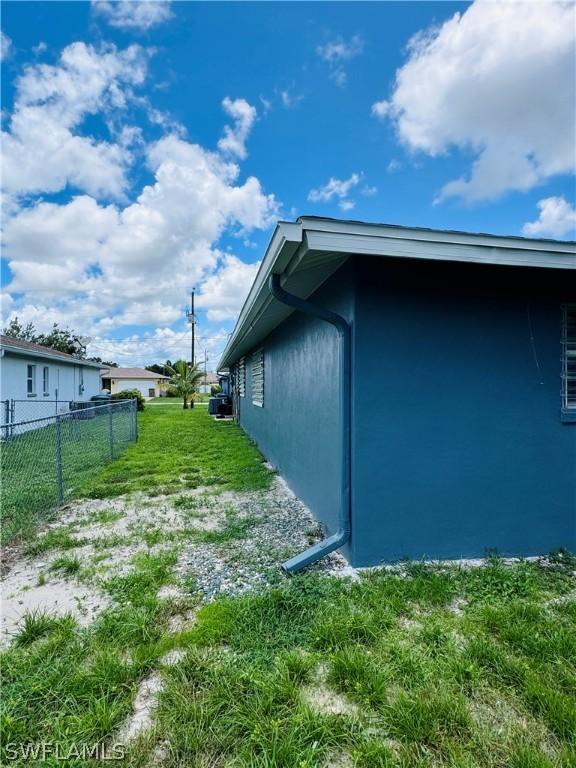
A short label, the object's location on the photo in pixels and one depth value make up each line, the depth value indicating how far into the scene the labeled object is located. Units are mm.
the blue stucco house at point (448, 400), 3164
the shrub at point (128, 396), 23697
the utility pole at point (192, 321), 29922
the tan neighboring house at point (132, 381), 46969
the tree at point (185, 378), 22741
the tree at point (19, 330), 40938
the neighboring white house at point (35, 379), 11883
